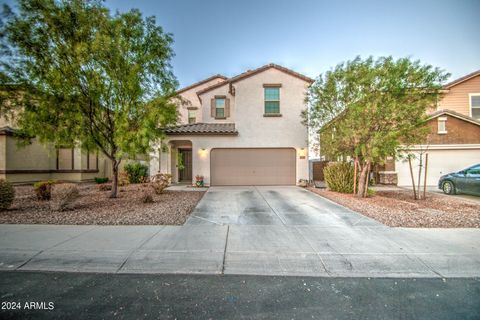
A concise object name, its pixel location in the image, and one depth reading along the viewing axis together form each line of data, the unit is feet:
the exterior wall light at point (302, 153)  40.63
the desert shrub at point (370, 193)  29.40
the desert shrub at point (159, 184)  30.42
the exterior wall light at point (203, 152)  40.37
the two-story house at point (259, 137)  40.47
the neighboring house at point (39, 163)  37.88
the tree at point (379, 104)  23.45
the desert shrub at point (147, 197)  24.35
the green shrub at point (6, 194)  20.01
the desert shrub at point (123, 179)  41.39
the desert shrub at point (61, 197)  20.01
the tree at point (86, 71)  20.36
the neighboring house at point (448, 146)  39.14
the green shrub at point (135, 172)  44.32
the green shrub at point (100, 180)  44.16
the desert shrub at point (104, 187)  33.99
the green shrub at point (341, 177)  32.04
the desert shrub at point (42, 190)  25.46
